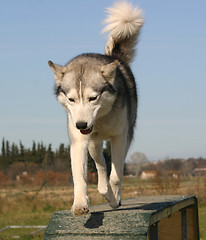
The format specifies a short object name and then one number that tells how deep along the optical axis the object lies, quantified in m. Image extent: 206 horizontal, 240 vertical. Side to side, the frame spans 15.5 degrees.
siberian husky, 6.60
